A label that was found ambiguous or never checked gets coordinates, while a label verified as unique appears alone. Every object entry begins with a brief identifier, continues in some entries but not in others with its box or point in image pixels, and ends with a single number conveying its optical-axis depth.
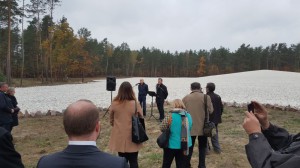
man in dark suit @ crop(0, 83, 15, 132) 7.44
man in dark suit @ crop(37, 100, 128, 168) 2.03
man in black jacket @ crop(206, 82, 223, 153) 7.95
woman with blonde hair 5.31
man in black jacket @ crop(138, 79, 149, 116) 14.20
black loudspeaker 13.89
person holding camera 1.88
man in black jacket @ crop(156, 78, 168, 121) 13.21
